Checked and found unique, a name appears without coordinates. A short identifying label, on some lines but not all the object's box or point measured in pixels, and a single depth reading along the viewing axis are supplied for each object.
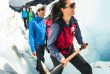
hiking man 3.55
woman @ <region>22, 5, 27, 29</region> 10.21
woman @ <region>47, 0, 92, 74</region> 2.30
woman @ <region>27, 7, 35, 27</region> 9.07
